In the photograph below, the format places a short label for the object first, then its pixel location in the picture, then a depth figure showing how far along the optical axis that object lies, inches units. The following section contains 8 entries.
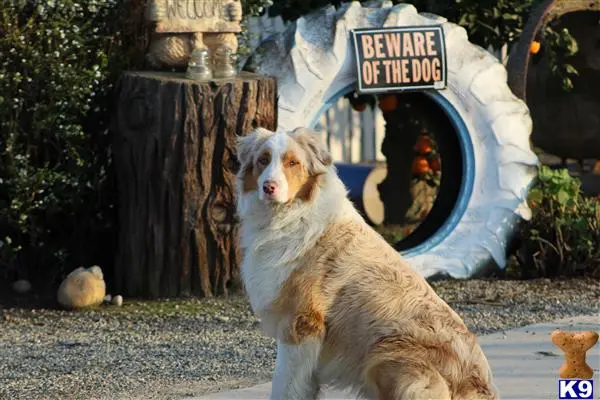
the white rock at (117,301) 490.0
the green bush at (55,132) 486.3
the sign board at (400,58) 530.4
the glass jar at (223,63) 496.0
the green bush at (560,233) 538.2
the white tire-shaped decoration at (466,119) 528.6
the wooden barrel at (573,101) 697.1
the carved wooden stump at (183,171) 481.3
